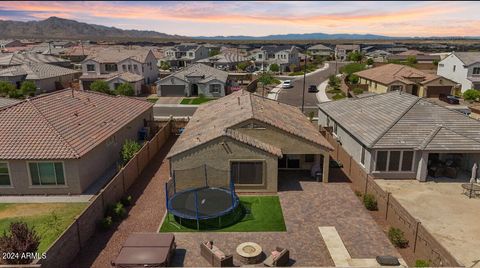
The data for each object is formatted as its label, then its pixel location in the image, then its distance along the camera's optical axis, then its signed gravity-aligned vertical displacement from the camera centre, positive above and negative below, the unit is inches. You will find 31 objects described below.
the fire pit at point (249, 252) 684.7 -392.1
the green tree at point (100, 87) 2357.9 -275.6
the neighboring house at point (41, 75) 2541.8 -224.7
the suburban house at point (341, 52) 5949.8 -150.4
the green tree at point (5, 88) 2320.4 -278.0
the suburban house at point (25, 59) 2978.3 -137.4
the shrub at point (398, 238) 737.6 -391.8
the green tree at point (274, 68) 4031.5 -267.8
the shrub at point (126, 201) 925.8 -393.1
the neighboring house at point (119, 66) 2805.1 -184.0
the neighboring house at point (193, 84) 2524.6 -279.5
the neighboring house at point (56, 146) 960.3 -276.8
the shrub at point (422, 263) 623.7 -373.4
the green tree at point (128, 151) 1189.7 -345.6
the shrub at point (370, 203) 900.6 -390.0
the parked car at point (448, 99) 2180.1 -336.9
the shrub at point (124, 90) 2429.9 -302.8
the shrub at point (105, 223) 801.6 -390.2
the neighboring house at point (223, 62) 3988.7 -197.6
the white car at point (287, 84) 2972.4 -334.3
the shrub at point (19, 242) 592.7 -322.8
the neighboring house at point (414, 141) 1059.3 -287.0
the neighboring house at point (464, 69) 2476.6 -182.9
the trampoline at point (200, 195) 837.2 -378.3
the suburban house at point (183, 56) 4389.8 -147.5
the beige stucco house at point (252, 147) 975.0 -283.9
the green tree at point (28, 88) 2372.0 -285.1
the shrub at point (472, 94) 2237.9 -314.6
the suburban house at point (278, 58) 4288.9 -175.5
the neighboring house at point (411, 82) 2378.2 -256.8
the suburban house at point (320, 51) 6387.8 -135.3
